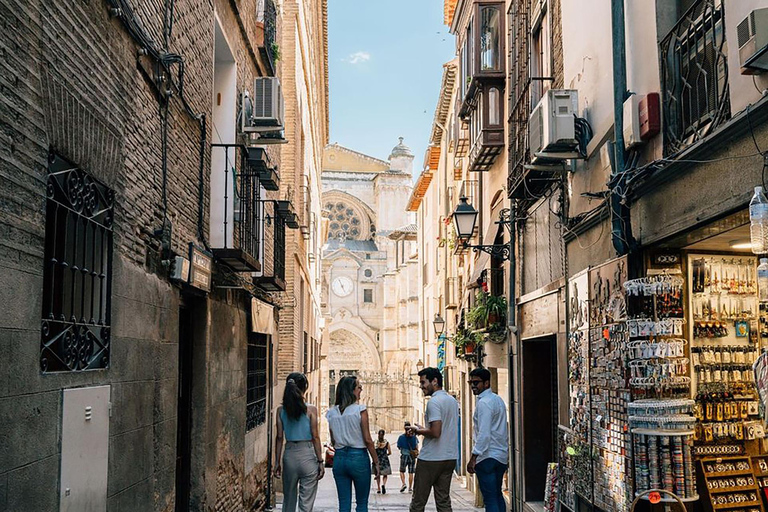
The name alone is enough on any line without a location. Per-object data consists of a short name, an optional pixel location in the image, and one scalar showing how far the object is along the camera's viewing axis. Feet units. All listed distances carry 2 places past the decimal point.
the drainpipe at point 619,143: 23.30
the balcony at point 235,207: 32.35
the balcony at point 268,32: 41.75
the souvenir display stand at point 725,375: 22.67
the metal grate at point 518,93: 36.58
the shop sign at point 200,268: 25.71
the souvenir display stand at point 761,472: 23.25
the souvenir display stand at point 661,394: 21.93
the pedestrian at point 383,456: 67.36
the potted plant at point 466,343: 56.24
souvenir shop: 22.07
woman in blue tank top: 27.68
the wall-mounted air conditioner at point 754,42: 15.53
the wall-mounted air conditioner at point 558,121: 27.37
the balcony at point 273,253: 40.83
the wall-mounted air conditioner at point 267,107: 34.17
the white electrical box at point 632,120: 22.68
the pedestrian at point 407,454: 67.00
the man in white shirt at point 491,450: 28.04
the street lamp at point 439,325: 86.83
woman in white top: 27.14
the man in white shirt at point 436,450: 27.53
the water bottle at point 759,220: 15.85
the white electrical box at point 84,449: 15.25
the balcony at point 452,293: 78.89
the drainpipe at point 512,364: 39.91
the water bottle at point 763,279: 16.02
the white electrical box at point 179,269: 23.95
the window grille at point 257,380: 41.83
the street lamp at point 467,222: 41.60
